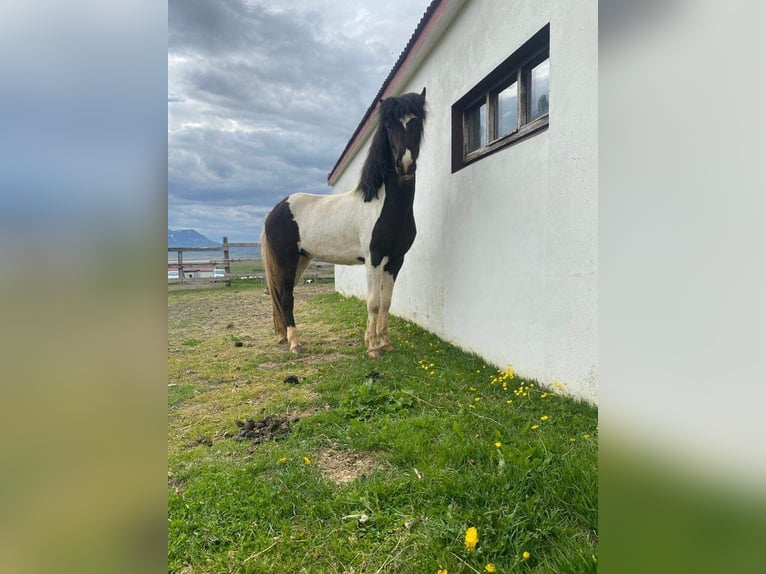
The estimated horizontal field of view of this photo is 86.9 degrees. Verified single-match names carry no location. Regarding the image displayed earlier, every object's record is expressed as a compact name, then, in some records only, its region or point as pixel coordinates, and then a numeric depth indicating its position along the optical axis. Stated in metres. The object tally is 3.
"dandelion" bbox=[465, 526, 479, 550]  1.27
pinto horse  3.70
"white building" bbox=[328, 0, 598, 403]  2.42
